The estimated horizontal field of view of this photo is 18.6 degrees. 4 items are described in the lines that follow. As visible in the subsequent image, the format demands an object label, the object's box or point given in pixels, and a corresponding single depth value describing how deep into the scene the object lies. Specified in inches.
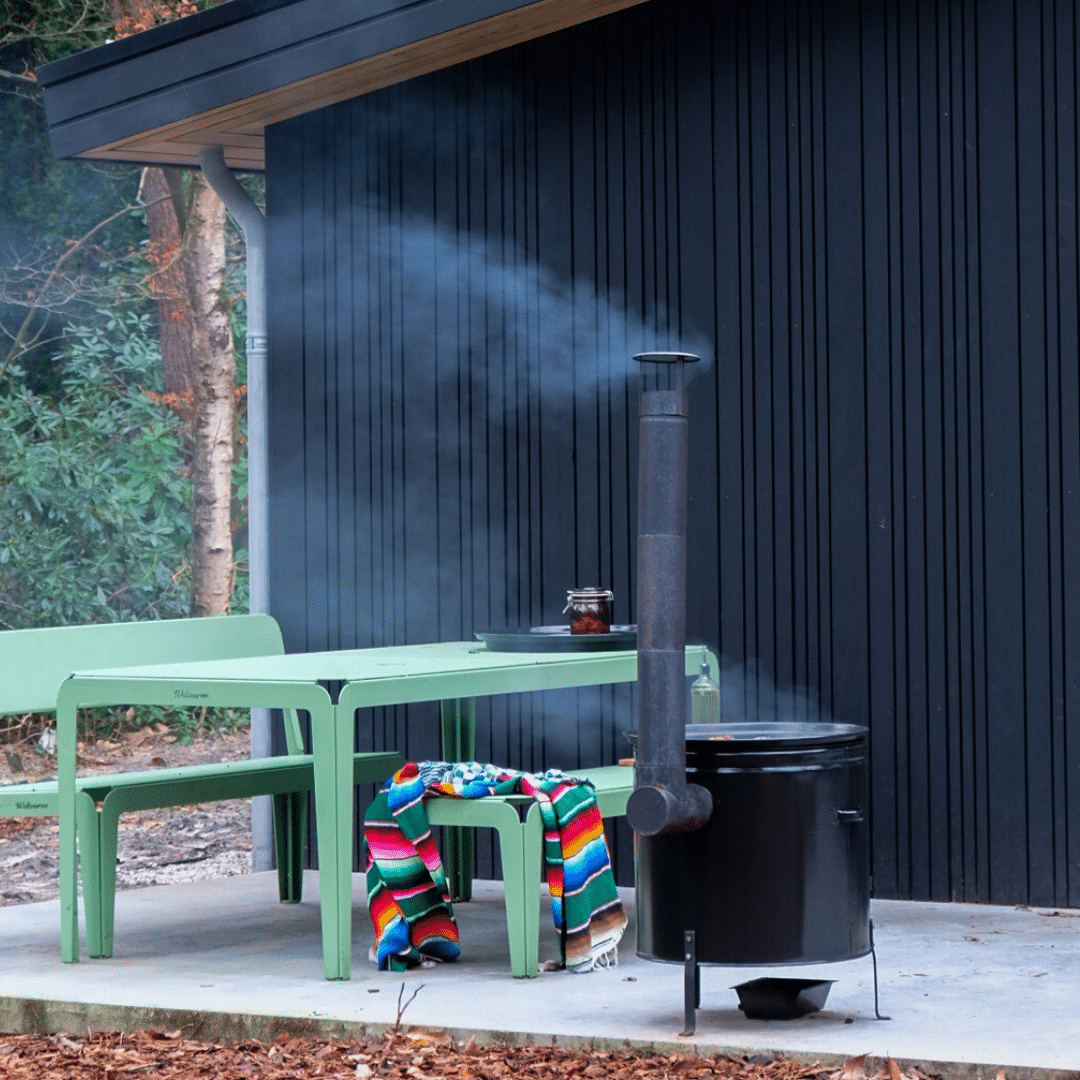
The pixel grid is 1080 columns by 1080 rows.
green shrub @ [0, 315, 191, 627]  893.6
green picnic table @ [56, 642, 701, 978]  338.8
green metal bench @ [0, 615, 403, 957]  377.2
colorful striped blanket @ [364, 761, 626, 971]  353.0
